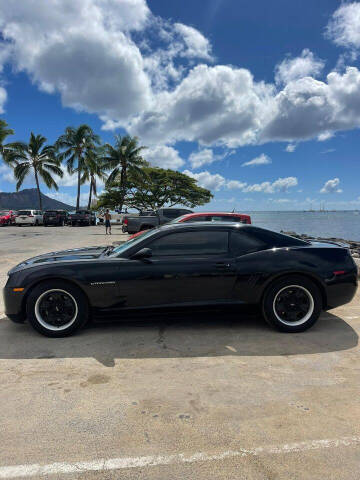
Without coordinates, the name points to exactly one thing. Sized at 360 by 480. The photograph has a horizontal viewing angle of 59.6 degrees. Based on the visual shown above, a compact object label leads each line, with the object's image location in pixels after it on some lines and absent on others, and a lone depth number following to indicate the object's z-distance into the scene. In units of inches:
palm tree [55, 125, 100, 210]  1568.7
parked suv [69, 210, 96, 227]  1196.5
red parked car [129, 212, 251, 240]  361.1
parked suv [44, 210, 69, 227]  1183.6
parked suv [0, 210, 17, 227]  1197.7
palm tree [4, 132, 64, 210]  1481.3
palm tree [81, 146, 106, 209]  1561.3
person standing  809.5
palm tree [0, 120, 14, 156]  1333.7
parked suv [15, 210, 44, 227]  1179.9
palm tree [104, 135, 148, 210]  1567.4
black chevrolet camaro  152.7
